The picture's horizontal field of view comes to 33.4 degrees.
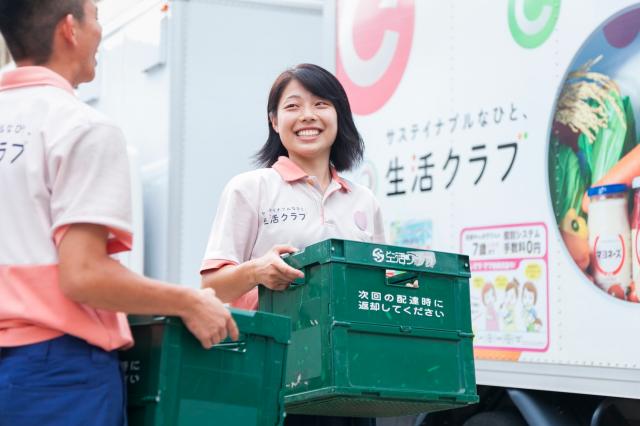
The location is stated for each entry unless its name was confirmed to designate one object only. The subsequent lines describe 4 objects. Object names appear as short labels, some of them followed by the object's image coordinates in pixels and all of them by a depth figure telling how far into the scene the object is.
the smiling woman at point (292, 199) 3.13
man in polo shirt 2.20
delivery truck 4.00
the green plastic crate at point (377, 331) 2.83
